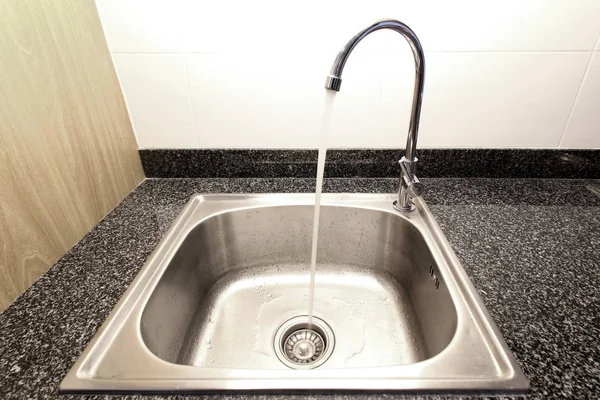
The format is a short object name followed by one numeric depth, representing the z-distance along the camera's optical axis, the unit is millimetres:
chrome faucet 512
